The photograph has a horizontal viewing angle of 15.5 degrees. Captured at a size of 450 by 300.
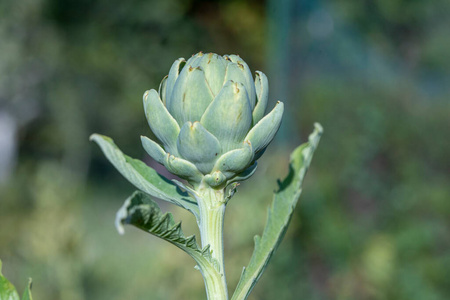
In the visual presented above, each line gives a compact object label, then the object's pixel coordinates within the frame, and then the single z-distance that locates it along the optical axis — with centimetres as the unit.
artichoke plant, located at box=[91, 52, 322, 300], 108
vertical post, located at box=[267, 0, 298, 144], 450
